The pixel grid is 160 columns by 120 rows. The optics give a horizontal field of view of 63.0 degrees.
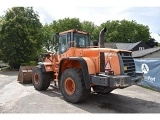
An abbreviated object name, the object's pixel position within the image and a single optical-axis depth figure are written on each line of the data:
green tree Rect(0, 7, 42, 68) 16.82
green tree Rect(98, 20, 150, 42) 38.40
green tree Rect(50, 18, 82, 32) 32.85
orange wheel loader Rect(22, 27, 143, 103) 4.24
